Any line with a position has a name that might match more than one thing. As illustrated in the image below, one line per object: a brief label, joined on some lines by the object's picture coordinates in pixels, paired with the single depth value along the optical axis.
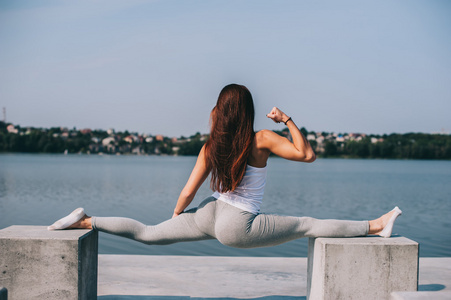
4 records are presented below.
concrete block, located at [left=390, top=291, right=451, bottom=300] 2.55
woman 3.30
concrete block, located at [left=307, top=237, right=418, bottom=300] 3.30
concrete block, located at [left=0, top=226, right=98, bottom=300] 3.18
